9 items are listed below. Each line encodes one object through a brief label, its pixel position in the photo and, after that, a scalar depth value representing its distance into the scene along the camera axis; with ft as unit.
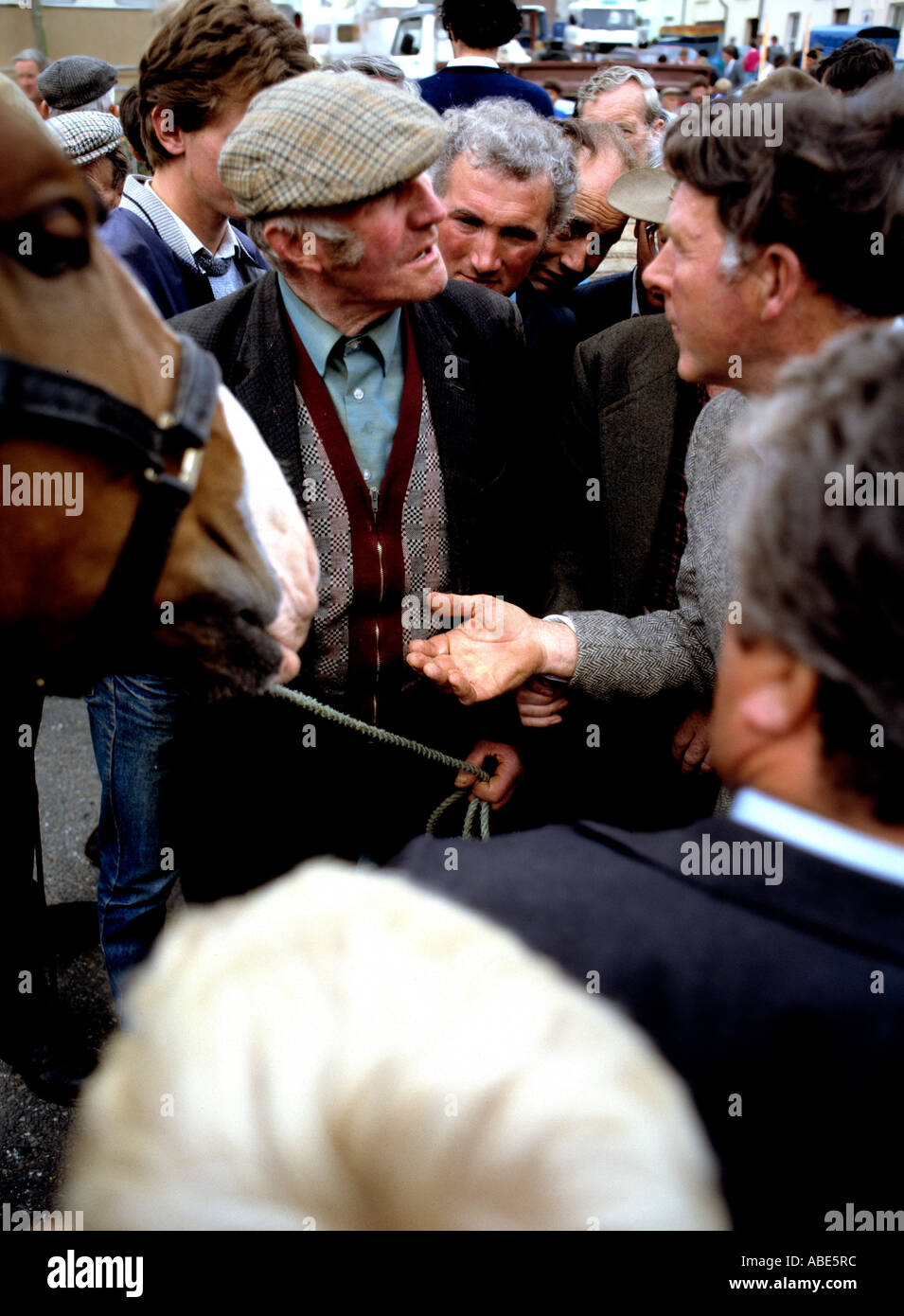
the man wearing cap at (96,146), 11.48
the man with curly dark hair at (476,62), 13.57
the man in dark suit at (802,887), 2.46
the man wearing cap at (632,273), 8.48
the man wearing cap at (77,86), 15.71
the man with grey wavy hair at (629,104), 15.35
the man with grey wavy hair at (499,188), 8.59
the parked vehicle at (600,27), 63.21
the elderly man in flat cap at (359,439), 5.98
